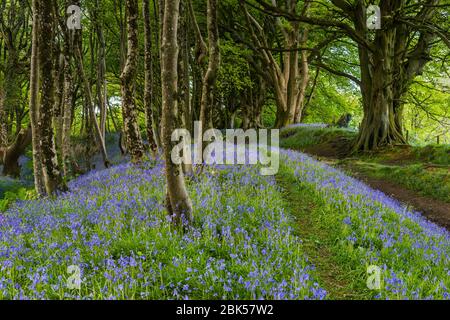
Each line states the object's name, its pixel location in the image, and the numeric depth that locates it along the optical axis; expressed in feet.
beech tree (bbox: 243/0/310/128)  82.28
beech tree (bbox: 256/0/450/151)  54.19
